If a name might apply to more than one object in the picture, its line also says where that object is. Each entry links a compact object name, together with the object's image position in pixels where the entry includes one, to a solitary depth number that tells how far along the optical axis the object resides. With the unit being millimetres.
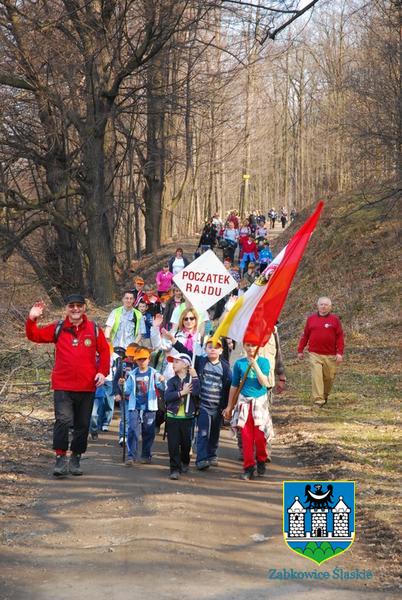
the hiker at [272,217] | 69438
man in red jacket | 10484
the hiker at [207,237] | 40375
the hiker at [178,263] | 25844
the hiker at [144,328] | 14547
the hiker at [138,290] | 17891
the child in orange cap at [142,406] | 11422
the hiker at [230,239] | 38562
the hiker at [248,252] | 34000
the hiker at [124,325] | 14312
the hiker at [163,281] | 23241
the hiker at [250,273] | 30583
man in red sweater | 15516
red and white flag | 10711
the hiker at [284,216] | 67338
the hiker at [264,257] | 33125
